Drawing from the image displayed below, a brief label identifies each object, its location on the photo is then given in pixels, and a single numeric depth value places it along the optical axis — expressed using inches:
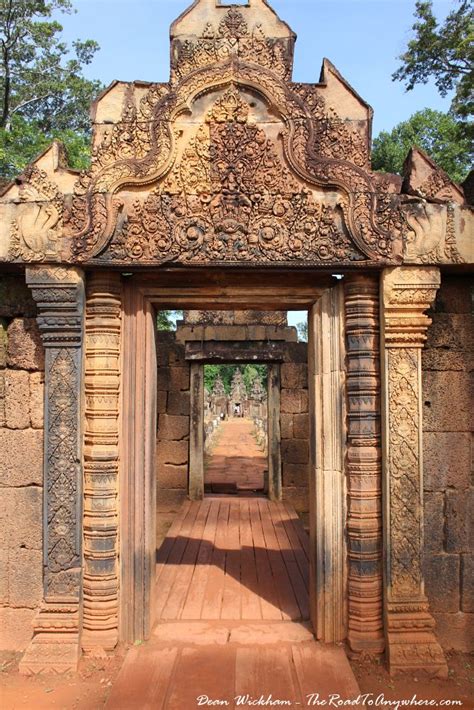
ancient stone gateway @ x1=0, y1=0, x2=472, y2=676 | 150.8
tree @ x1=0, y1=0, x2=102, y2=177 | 604.7
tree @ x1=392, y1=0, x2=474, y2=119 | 560.2
